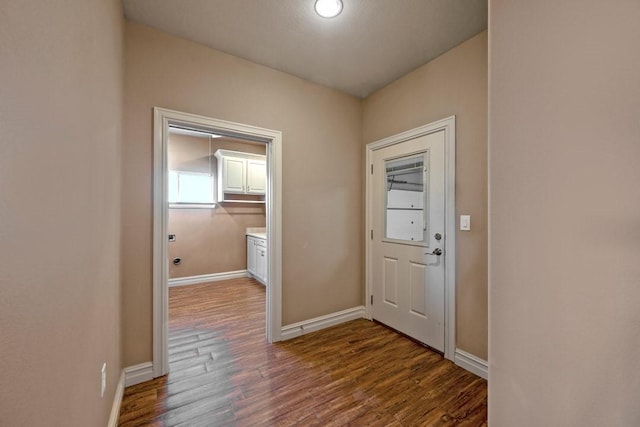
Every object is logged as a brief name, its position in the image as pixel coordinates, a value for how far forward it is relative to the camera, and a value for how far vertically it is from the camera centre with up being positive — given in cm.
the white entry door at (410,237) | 232 -24
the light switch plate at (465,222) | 208 -7
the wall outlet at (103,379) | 120 -82
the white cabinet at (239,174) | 468 +75
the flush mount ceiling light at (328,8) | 172 +146
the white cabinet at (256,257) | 433 -82
